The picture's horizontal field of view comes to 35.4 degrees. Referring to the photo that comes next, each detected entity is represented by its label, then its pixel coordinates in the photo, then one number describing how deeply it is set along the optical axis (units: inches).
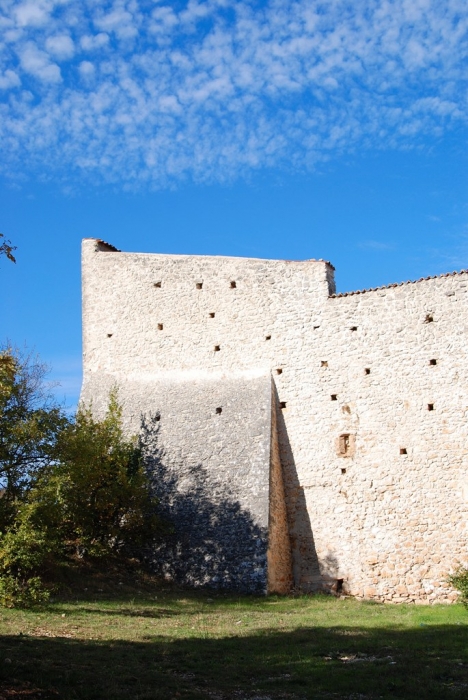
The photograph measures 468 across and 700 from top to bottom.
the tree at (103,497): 701.9
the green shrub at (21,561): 513.7
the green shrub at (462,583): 568.4
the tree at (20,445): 591.2
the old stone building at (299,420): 678.5
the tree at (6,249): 335.3
